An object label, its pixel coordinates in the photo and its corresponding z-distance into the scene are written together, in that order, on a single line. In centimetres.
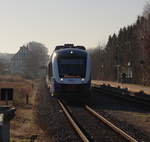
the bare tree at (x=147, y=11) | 7412
